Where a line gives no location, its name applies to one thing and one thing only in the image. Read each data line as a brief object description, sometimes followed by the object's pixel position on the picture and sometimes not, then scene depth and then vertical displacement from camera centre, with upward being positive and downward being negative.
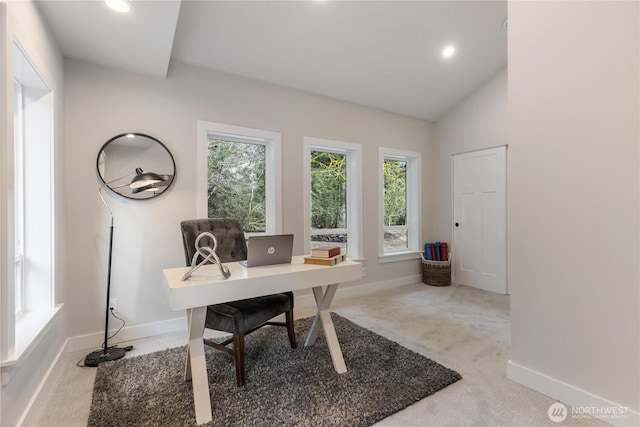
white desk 1.49 -0.40
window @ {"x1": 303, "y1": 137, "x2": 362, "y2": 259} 3.65 +0.25
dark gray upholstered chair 1.81 -0.59
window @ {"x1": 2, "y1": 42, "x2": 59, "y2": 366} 1.86 +0.10
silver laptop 1.87 -0.22
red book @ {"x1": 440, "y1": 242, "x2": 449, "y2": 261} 4.39 -0.57
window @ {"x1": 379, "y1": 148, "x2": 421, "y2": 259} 4.31 +0.17
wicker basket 4.23 -0.84
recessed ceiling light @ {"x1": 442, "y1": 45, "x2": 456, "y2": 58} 3.18 +1.77
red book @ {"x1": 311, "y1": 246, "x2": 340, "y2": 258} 1.97 -0.25
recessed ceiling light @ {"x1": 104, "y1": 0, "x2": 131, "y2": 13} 1.75 +1.26
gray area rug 1.54 -1.03
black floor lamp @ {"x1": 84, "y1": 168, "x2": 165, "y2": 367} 2.13 -0.83
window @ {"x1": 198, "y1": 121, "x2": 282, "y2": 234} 2.95 +0.42
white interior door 3.87 -0.07
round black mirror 2.43 +0.44
